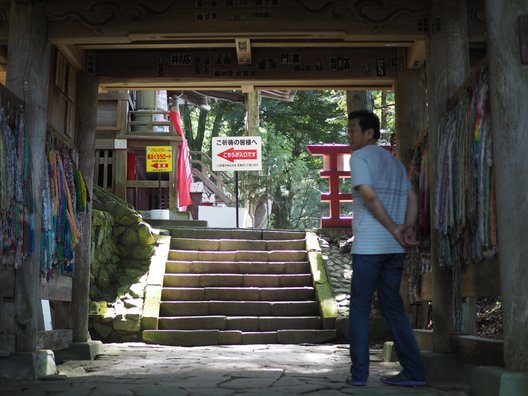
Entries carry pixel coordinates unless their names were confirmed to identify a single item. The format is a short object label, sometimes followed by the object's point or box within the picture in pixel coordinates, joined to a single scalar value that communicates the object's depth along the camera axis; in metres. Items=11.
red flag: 16.31
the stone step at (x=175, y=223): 13.76
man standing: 4.19
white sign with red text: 15.30
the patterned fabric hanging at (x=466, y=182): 4.17
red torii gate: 13.73
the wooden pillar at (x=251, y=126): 19.45
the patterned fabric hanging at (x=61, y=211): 5.95
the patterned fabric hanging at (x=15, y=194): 5.01
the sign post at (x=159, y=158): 15.69
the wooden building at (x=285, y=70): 3.64
